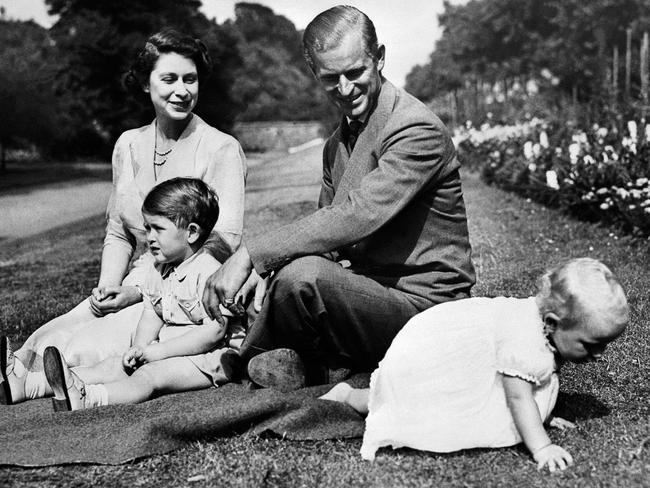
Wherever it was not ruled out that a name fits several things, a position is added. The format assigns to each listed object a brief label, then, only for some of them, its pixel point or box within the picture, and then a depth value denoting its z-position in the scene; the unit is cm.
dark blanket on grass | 269
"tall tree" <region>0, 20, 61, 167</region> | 2492
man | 289
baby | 248
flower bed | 675
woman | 376
